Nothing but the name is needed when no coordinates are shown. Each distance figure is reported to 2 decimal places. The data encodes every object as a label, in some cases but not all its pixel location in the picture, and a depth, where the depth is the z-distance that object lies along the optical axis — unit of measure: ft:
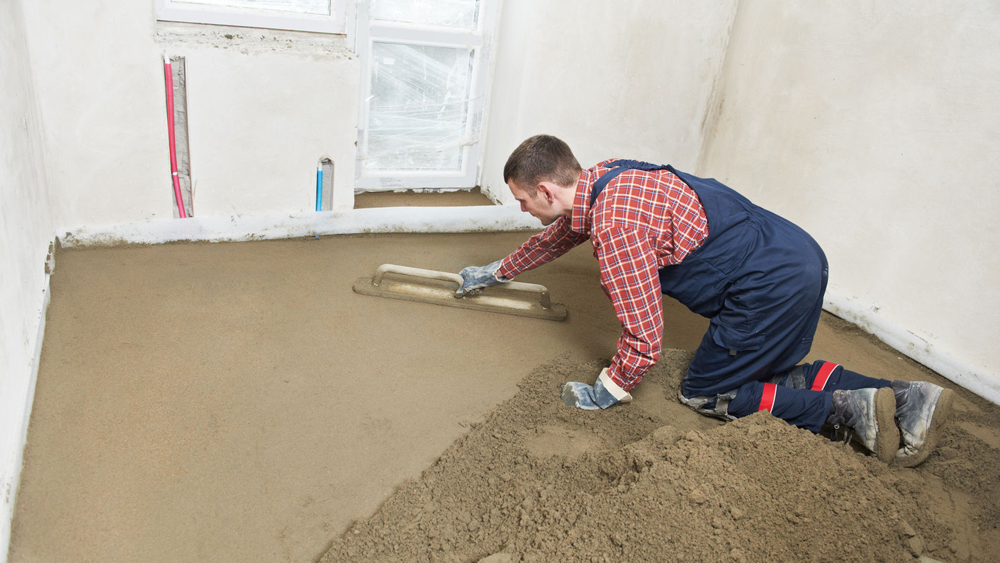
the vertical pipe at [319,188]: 10.15
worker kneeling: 6.20
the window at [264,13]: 8.61
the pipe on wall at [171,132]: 8.63
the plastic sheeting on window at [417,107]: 10.96
